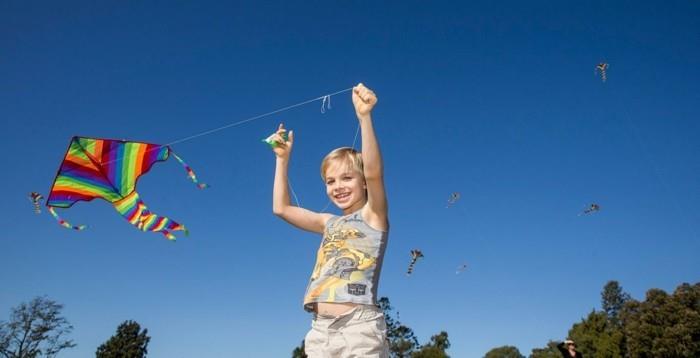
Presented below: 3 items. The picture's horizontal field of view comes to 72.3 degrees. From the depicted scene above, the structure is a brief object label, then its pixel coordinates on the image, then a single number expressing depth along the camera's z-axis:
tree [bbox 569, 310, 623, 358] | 40.53
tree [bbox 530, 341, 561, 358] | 47.49
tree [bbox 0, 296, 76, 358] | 37.09
